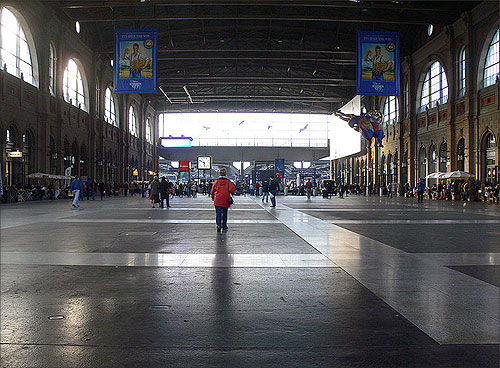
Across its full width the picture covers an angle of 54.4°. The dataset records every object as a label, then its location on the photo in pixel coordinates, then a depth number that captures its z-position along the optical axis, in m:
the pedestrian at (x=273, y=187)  24.36
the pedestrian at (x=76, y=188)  23.20
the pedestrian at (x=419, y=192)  32.16
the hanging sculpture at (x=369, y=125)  42.03
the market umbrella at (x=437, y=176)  35.15
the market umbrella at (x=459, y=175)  33.12
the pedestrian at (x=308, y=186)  41.03
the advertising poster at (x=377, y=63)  24.69
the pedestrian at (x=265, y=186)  29.49
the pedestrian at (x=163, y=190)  24.27
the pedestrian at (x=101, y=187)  36.33
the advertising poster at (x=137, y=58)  24.48
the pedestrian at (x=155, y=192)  24.79
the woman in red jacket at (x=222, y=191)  12.03
